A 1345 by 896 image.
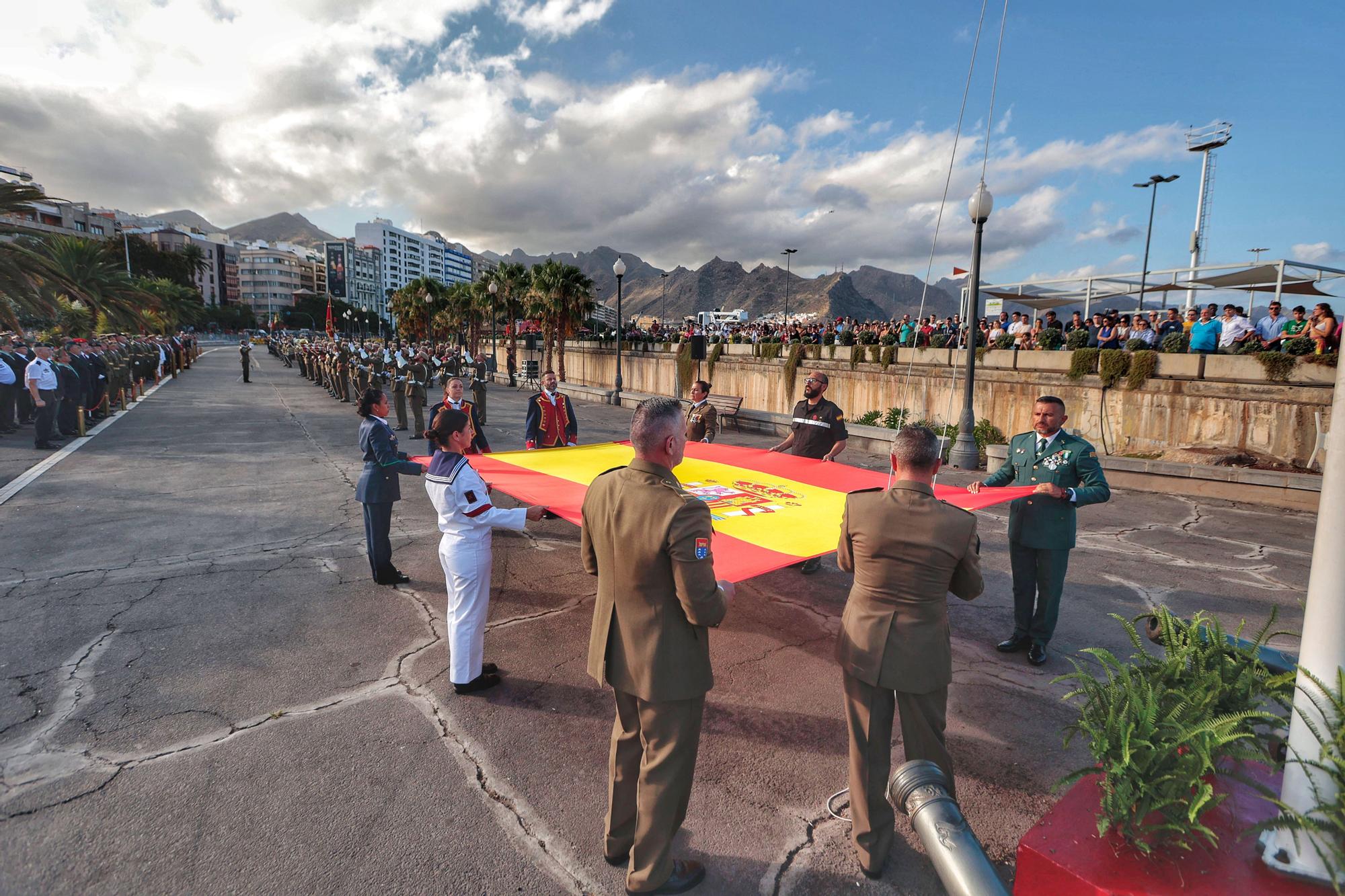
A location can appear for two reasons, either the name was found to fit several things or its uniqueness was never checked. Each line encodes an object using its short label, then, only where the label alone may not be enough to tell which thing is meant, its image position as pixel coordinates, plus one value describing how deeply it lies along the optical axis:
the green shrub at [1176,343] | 12.89
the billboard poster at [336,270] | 164.62
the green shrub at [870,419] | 18.80
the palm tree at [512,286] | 42.62
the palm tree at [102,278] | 32.38
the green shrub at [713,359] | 26.81
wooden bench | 20.03
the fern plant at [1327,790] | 1.81
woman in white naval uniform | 4.36
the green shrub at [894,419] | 17.55
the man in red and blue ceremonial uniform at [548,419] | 9.19
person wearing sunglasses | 7.70
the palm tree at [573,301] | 35.53
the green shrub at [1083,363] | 14.15
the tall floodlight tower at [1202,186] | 39.53
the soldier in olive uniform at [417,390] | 16.28
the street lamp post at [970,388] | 12.05
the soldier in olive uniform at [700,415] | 8.86
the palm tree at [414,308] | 57.81
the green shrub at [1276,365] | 11.45
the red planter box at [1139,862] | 1.97
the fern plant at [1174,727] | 2.07
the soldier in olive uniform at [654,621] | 2.61
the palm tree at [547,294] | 35.41
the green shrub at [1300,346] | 11.33
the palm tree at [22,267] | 16.16
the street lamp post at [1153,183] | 35.62
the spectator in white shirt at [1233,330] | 12.50
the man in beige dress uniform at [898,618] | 2.86
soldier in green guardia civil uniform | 4.91
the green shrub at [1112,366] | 13.57
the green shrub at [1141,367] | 13.11
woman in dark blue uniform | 6.00
